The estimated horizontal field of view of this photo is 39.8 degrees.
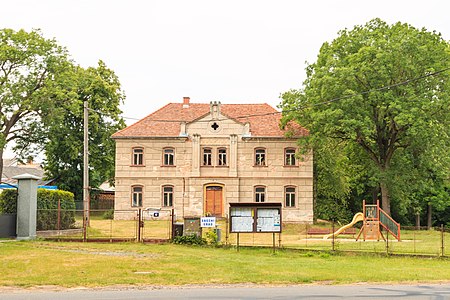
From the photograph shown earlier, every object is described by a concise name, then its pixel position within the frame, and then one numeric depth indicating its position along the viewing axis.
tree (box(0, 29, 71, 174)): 45.56
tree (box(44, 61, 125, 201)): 51.75
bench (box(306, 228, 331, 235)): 35.95
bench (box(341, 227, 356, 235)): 37.47
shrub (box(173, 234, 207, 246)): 25.23
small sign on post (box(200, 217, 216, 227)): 24.88
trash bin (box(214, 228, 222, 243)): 25.77
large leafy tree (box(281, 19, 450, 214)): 36.66
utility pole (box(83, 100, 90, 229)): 31.00
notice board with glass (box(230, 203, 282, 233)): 23.84
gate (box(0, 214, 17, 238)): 26.16
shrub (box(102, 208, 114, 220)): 46.39
